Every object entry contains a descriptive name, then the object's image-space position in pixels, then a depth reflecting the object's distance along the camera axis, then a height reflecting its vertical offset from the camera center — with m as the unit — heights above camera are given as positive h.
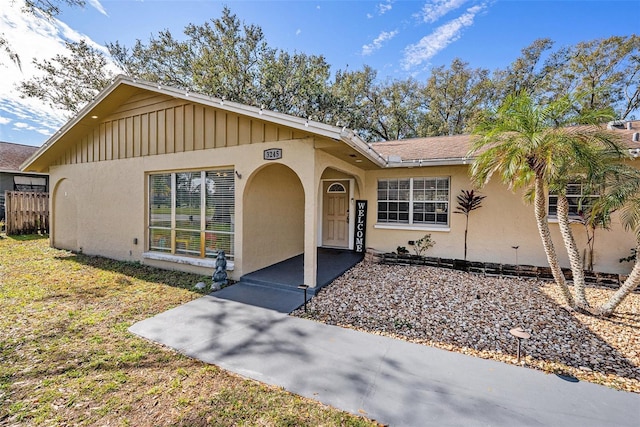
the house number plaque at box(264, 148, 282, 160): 5.93 +1.13
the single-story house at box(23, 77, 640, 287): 6.27 +0.46
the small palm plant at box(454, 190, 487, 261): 8.01 +0.15
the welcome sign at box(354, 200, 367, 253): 9.43 -0.59
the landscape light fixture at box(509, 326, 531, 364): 3.39 -1.57
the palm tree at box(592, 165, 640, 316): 4.38 +0.12
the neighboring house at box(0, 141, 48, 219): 16.08 +1.57
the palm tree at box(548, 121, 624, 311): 4.43 +0.83
